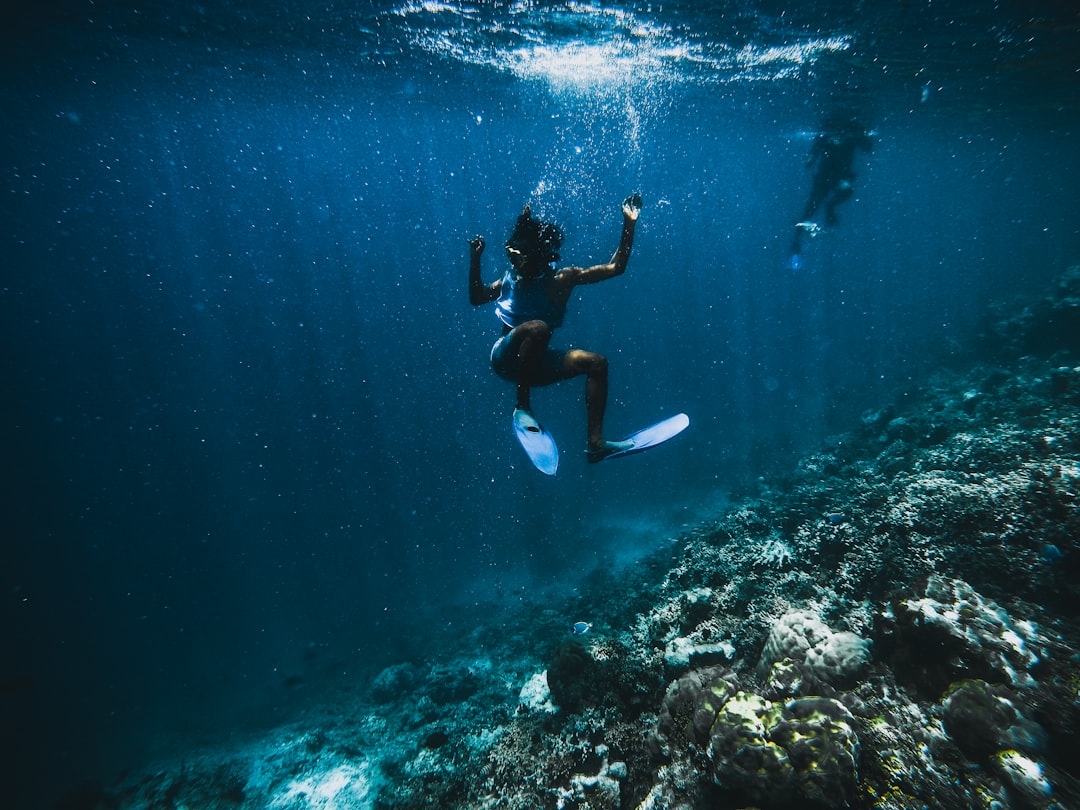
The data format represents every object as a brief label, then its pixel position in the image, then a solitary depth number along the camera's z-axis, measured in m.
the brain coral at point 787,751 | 2.72
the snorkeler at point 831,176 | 16.66
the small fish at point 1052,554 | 4.26
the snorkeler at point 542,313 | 3.94
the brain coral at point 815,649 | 3.88
